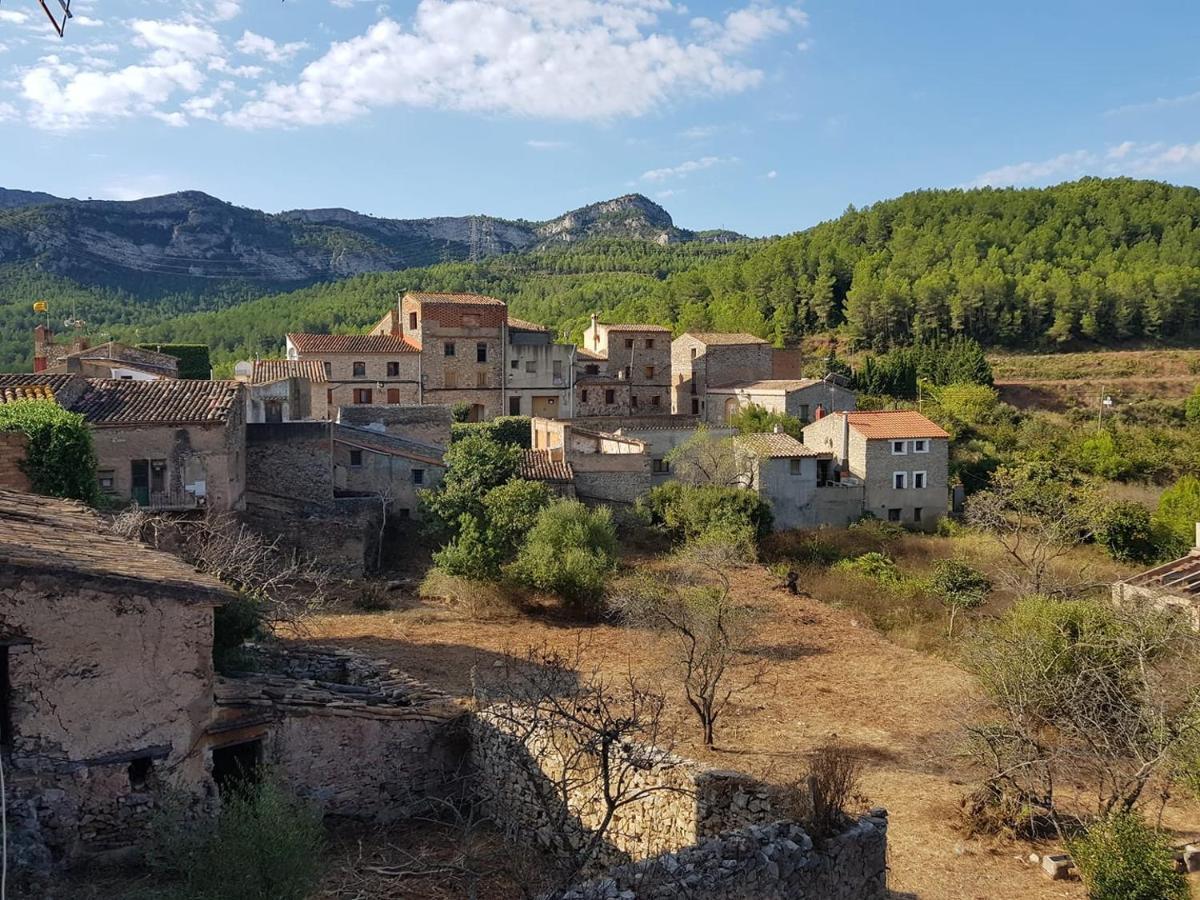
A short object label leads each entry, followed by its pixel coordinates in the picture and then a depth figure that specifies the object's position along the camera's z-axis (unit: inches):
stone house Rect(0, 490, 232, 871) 336.2
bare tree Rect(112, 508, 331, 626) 655.1
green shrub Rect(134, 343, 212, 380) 1724.9
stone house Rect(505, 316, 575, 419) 1923.0
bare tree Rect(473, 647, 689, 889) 378.6
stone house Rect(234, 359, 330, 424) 1448.1
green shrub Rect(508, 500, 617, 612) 895.7
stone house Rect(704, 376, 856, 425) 1791.3
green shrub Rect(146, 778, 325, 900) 281.7
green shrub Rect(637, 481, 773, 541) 1181.7
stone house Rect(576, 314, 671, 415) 2146.9
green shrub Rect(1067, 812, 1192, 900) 386.3
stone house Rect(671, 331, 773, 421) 2065.7
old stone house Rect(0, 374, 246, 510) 911.0
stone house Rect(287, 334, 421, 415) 1797.5
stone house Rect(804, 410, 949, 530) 1438.2
